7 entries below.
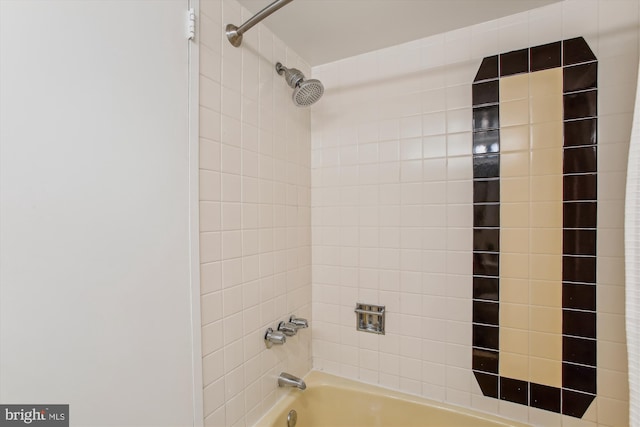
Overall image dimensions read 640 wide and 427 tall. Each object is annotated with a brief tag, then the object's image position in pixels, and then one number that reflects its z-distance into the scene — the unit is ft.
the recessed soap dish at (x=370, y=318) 5.02
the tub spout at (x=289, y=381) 4.48
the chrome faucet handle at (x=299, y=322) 4.67
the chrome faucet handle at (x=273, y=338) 4.29
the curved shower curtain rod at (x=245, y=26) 3.03
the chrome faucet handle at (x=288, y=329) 4.55
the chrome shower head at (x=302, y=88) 3.95
